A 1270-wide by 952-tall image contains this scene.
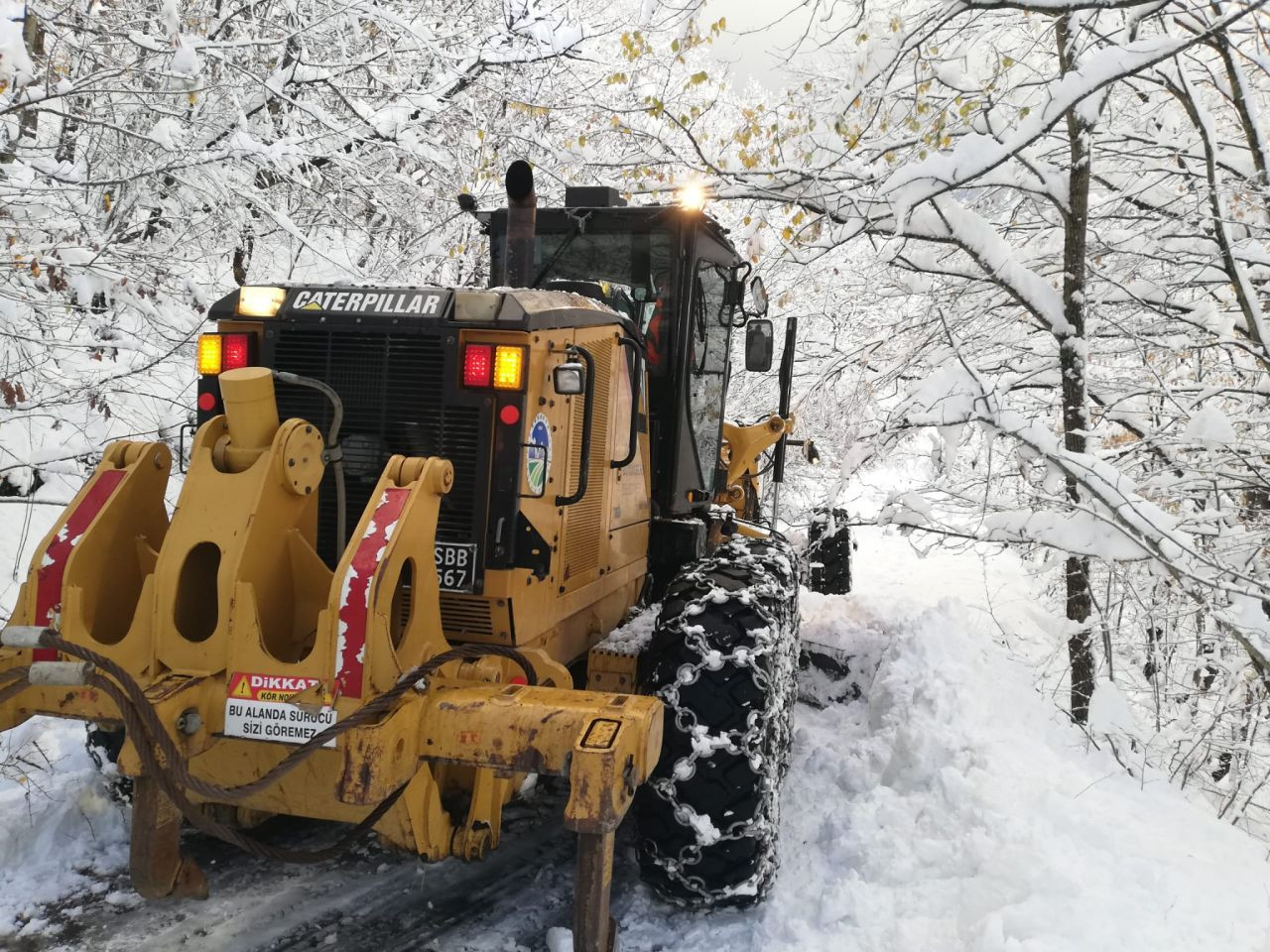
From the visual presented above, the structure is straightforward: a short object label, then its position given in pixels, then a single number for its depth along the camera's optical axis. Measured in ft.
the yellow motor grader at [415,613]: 8.74
